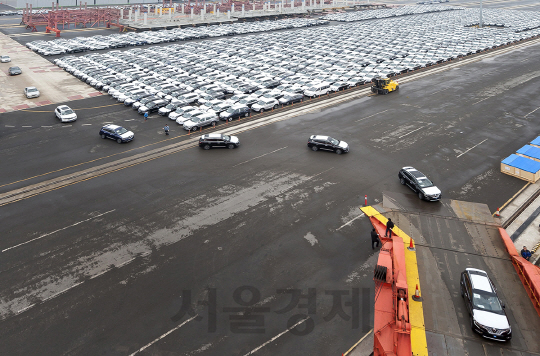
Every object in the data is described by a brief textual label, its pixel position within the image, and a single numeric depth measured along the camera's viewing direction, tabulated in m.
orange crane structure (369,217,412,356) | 12.78
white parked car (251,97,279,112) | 48.80
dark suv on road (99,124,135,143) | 39.91
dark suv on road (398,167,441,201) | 27.95
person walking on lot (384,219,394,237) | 18.70
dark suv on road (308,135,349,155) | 37.09
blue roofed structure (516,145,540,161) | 33.78
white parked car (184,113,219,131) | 43.12
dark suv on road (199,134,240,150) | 38.53
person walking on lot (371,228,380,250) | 23.73
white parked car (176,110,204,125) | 44.66
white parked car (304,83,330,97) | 54.59
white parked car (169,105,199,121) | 46.38
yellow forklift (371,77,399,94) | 55.53
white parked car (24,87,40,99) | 54.66
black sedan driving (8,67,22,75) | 66.19
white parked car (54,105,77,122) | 45.88
